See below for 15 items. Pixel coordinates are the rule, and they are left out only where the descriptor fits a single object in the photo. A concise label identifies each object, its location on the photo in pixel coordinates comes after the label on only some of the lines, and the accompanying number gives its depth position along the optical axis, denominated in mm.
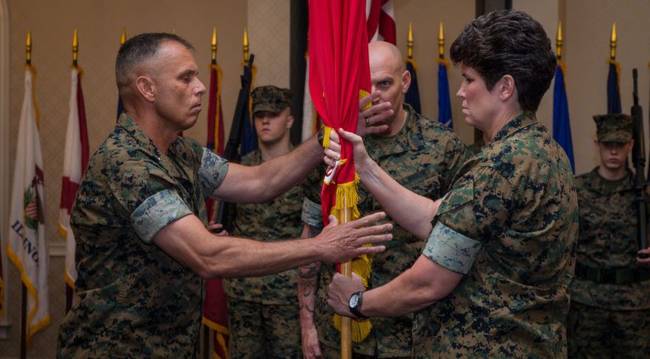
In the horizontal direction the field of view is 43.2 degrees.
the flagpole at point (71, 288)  5215
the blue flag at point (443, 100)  5316
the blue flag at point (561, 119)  5223
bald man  2609
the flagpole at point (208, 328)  5184
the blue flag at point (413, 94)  5293
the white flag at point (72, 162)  5230
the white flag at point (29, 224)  5320
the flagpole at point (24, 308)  5281
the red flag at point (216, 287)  4832
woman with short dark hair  1852
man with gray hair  2174
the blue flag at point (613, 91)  5207
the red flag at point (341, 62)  2275
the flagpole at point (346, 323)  2307
